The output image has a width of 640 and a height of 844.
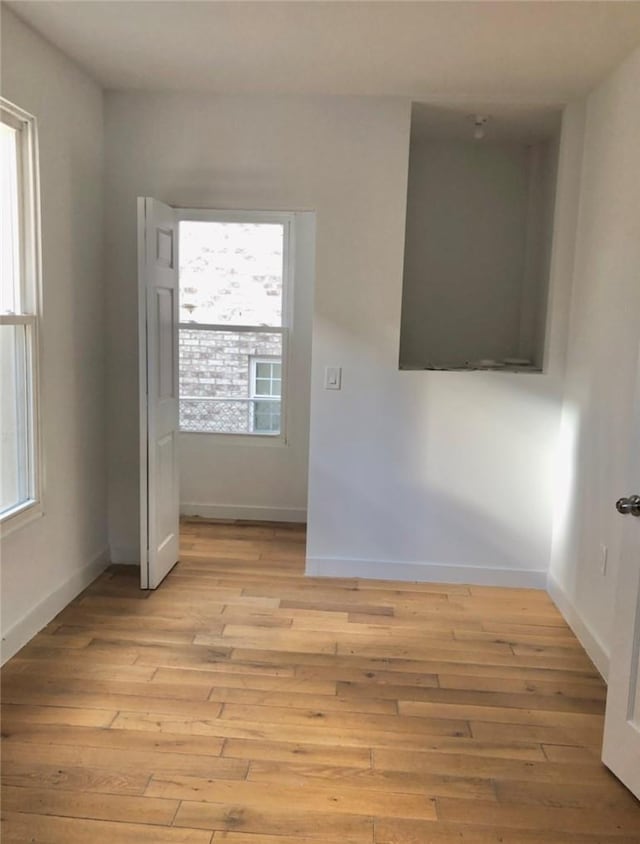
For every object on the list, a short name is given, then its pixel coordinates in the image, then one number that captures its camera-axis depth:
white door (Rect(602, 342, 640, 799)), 2.06
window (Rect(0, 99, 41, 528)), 2.74
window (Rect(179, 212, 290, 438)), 4.67
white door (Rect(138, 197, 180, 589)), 3.26
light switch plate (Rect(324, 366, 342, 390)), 3.62
